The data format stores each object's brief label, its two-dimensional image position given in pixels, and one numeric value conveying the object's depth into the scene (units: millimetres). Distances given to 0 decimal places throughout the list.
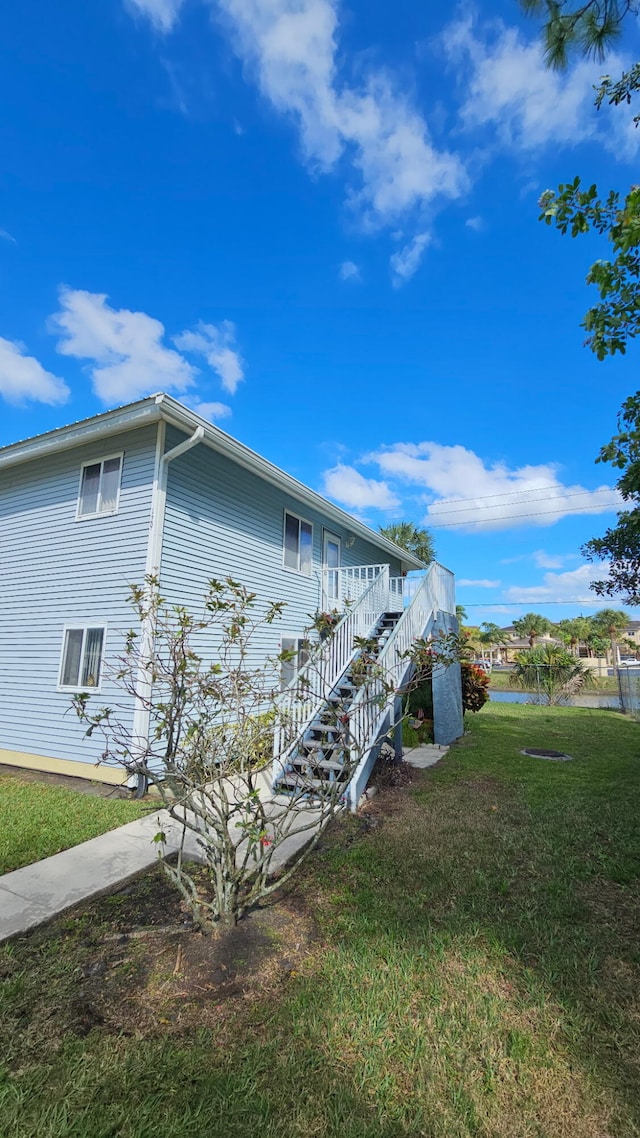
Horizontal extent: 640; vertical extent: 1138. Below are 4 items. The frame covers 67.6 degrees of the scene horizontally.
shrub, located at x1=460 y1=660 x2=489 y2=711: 11539
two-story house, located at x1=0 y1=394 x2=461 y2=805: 6906
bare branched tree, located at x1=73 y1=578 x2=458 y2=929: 2844
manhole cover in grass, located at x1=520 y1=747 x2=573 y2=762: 8023
